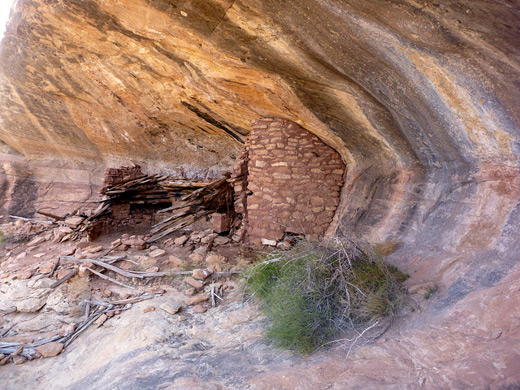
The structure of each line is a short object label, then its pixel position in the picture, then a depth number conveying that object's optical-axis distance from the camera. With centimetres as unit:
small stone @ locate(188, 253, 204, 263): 452
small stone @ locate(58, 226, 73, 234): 614
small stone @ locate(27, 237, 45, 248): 619
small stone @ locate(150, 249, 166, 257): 476
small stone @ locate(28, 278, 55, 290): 430
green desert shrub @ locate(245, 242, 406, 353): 242
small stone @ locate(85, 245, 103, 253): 504
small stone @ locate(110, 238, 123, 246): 517
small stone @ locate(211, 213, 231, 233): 544
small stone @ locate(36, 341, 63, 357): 327
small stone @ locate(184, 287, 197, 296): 364
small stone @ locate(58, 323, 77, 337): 351
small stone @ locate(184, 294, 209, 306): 345
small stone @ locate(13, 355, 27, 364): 322
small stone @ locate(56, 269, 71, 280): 442
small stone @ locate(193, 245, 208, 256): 470
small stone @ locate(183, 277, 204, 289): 376
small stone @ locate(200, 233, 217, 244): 511
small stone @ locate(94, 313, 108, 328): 352
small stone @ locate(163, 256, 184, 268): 440
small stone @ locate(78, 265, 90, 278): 435
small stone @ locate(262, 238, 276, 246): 480
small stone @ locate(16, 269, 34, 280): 460
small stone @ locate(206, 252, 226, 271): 431
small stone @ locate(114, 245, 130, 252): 506
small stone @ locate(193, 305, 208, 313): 330
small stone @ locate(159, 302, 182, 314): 329
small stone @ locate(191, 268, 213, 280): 390
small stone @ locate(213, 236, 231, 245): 511
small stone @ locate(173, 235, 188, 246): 515
